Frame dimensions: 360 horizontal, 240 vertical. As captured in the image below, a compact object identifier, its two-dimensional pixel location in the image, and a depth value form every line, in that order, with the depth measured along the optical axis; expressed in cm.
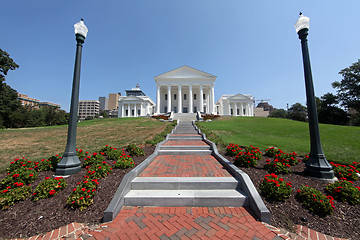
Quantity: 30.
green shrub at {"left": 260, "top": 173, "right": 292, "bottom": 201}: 325
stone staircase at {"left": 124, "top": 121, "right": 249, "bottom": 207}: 339
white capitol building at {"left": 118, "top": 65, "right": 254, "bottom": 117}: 4331
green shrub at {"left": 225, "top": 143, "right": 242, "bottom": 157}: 651
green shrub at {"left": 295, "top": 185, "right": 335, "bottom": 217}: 287
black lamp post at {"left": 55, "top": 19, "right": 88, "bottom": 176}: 439
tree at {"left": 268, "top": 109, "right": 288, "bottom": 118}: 7558
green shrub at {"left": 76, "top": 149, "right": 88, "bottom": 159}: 597
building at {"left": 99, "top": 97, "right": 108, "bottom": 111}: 15431
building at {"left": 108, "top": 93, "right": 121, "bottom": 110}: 13270
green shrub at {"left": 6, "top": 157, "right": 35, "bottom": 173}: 434
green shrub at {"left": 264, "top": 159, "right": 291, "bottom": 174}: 450
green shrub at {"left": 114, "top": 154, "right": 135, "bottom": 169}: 481
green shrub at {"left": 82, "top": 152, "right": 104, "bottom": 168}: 498
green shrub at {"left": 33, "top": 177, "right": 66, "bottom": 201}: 336
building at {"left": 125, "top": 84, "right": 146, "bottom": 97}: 8231
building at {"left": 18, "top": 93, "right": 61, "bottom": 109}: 9897
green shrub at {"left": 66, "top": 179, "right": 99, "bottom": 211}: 304
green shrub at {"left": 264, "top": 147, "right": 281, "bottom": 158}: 617
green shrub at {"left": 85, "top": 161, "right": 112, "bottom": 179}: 397
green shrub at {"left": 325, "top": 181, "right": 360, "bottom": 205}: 317
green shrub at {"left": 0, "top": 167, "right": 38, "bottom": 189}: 371
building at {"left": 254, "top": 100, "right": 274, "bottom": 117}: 9264
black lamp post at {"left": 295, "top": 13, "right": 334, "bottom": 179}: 419
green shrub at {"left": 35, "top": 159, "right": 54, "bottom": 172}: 479
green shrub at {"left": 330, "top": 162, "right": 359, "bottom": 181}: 424
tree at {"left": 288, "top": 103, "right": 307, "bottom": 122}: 5665
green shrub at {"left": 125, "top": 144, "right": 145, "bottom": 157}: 662
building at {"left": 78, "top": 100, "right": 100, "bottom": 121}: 12794
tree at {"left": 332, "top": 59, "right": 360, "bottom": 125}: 3600
